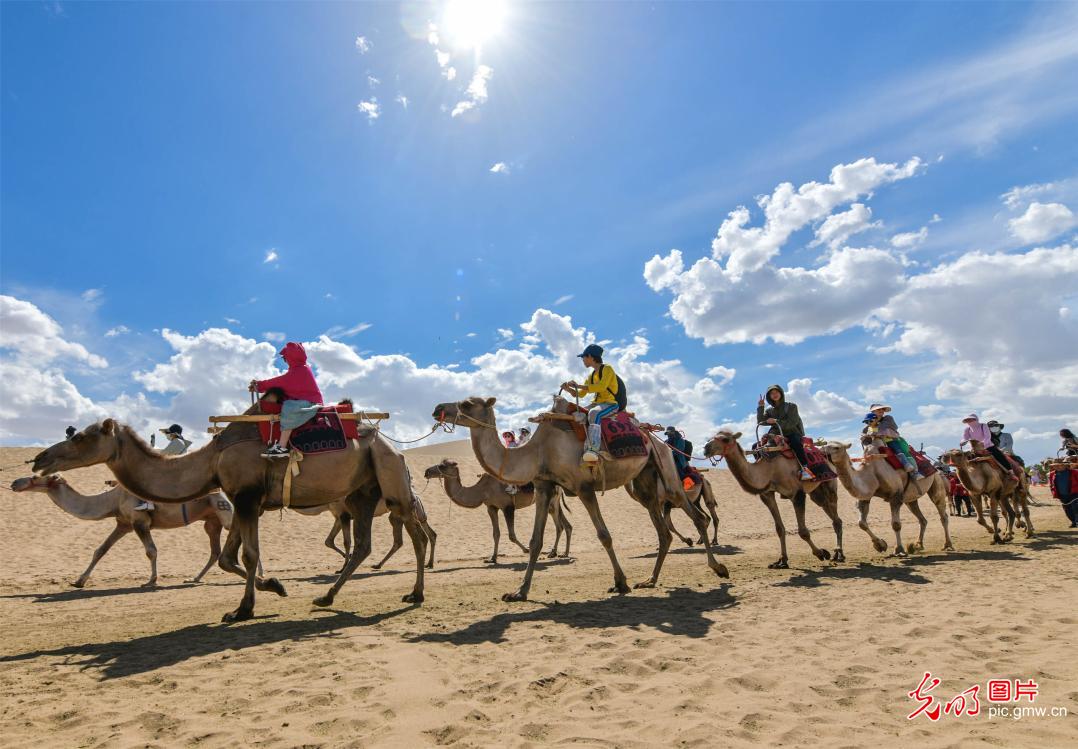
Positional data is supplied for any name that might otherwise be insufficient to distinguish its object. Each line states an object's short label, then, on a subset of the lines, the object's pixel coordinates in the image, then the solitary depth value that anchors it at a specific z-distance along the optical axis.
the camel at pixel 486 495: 19.44
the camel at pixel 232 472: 8.26
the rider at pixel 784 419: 13.97
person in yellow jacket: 10.28
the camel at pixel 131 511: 15.41
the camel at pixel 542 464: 9.83
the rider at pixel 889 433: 15.27
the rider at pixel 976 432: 19.05
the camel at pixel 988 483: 17.39
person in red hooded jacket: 8.64
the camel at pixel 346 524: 13.35
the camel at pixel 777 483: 13.27
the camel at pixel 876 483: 14.45
